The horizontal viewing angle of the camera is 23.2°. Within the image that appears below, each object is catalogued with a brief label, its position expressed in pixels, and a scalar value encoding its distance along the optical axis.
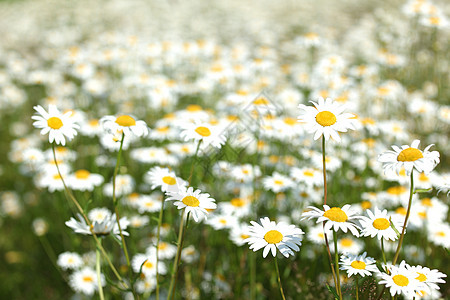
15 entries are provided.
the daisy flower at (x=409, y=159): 0.84
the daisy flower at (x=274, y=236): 0.86
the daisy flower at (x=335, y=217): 0.84
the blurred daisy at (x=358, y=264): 0.86
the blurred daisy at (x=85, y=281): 1.15
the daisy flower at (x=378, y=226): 0.87
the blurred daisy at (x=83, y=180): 1.23
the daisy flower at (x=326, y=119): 0.86
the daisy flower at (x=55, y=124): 0.90
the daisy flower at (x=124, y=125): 0.92
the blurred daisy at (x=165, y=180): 0.93
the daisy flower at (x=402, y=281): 0.82
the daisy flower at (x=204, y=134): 0.95
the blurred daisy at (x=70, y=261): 1.19
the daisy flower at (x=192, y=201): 0.88
